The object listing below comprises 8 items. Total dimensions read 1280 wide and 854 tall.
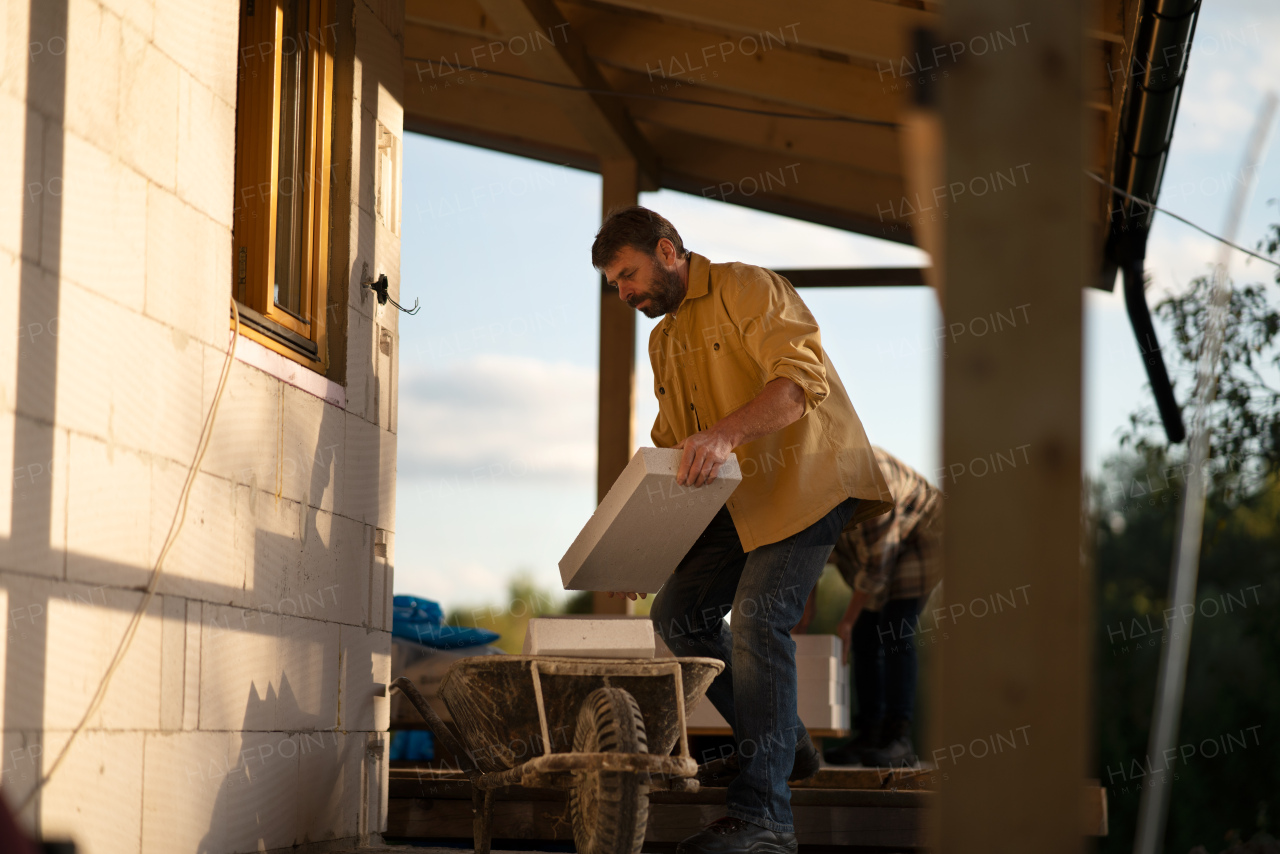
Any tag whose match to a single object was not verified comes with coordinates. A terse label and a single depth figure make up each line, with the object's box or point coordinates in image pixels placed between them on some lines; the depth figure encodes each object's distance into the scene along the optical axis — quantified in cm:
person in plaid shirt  1111
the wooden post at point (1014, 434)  299
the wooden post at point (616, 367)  1359
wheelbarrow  573
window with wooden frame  701
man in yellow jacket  649
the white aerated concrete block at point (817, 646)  1166
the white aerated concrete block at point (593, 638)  639
